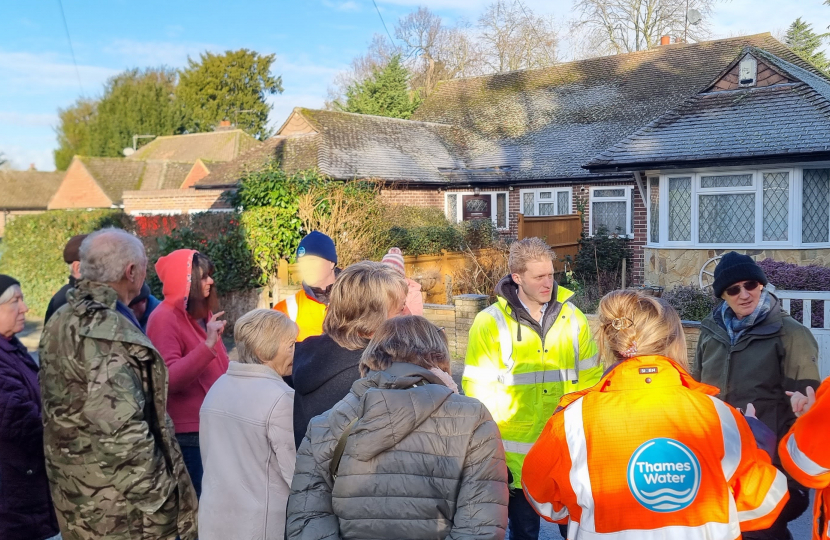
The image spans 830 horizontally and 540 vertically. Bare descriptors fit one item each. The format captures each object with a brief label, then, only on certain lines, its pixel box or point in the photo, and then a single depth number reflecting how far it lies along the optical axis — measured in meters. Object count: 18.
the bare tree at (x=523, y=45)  38.06
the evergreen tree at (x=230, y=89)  58.69
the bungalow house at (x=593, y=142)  12.86
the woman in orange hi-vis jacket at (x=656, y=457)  2.10
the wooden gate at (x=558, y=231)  16.39
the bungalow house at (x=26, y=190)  54.28
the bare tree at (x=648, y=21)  32.72
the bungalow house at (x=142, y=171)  40.56
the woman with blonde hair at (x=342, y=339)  2.70
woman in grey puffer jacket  2.07
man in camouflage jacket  2.77
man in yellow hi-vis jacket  3.46
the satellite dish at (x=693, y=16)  28.33
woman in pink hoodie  3.55
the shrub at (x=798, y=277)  9.14
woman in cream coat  2.87
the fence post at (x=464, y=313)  9.08
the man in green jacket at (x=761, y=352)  3.25
